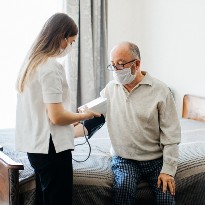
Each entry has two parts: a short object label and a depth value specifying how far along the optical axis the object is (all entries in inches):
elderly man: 67.1
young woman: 55.7
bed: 64.2
